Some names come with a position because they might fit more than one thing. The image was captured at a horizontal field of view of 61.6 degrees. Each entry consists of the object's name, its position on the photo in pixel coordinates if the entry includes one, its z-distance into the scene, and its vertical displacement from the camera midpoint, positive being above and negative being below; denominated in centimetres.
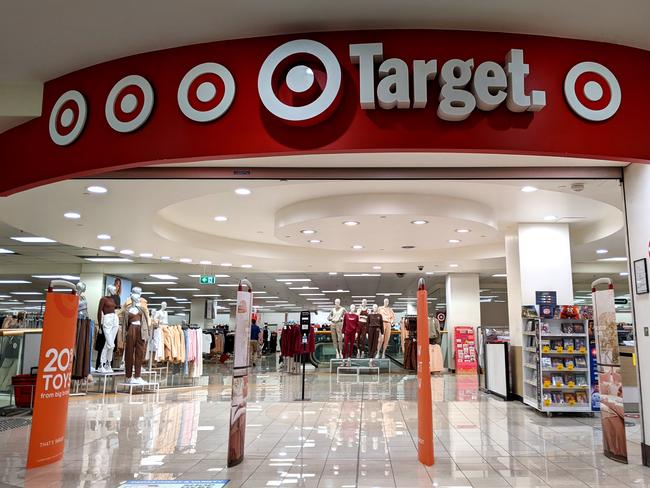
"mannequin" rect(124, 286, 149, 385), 1209 -7
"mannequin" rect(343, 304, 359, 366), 1638 +10
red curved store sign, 389 +171
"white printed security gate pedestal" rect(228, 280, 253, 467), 551 -46
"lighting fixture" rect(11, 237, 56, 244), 1342 +225
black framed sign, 551 +63
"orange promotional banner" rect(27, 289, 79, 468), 549 -53
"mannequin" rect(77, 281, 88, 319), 1040 +43
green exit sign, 1772 +173
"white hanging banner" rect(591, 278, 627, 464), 569 -41
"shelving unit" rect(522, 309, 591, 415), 876 -46
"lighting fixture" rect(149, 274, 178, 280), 2002 +210
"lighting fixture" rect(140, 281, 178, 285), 2300 +209
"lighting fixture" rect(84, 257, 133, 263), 1753 +231
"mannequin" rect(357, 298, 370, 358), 1658 +5
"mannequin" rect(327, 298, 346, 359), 1706 +29
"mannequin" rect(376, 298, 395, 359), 1700 +49
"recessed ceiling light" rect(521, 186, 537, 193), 775 +212
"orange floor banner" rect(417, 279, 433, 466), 558 -54
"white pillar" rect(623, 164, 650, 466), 552 +88
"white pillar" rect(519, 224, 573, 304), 964 +135
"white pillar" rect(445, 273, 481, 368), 1833 +123
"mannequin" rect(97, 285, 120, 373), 1202 +10
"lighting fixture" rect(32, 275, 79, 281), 2011 +201
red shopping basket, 948 -103
